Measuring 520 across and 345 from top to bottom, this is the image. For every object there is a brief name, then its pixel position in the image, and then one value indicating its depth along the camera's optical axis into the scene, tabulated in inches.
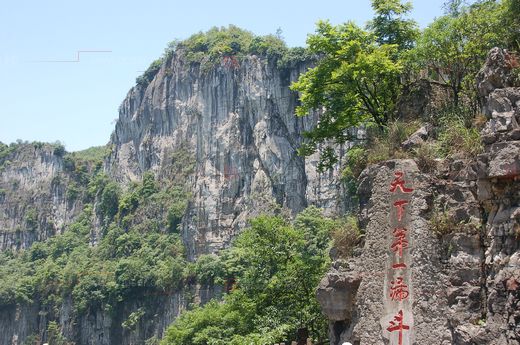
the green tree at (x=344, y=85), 423.5
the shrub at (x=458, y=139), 323.9
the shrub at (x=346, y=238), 364.2
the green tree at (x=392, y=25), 466.3
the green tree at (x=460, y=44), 376.8
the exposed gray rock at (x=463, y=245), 284.2
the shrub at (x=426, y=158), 335.0
